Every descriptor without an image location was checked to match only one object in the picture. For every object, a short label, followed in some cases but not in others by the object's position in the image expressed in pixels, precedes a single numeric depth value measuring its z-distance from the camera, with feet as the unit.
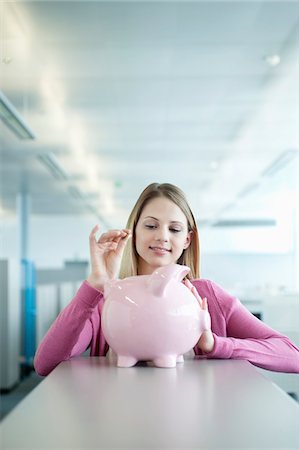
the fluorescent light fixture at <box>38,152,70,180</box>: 26.99
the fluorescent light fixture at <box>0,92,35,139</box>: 14.87
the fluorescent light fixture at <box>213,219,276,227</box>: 49.15
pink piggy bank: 4.03
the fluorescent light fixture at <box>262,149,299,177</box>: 26.89
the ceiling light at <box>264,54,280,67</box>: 16.05
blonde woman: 4.65
